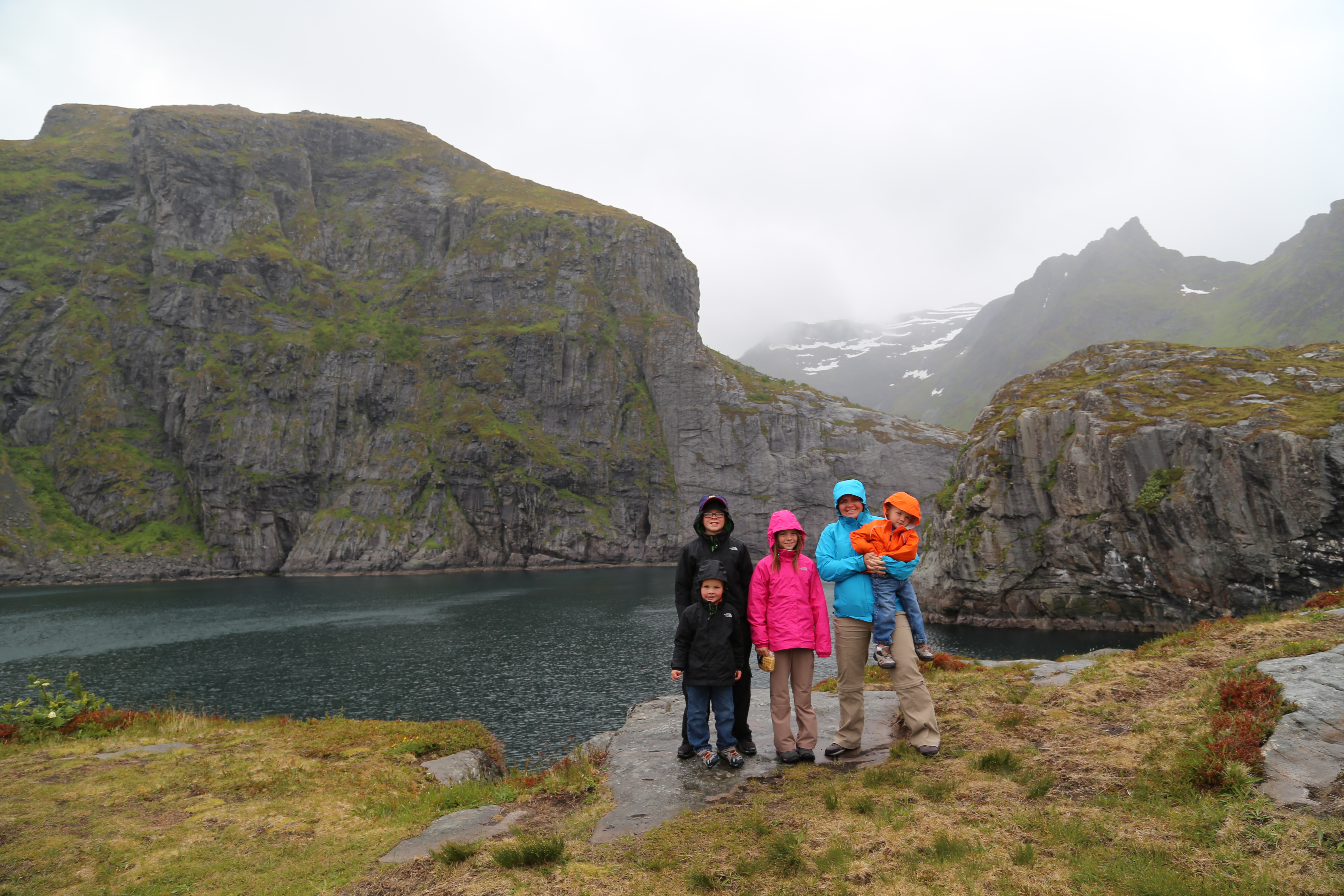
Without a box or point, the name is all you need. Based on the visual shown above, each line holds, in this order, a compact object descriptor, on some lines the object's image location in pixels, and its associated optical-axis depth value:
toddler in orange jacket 9.37
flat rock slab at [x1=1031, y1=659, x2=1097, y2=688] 12.80
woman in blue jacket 9.35
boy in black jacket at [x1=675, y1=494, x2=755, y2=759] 9.92
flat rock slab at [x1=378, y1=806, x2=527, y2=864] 7.88
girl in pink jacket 9.41
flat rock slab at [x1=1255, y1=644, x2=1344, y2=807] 6.00
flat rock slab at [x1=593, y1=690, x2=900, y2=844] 8.04
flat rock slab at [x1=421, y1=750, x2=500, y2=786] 13.54
